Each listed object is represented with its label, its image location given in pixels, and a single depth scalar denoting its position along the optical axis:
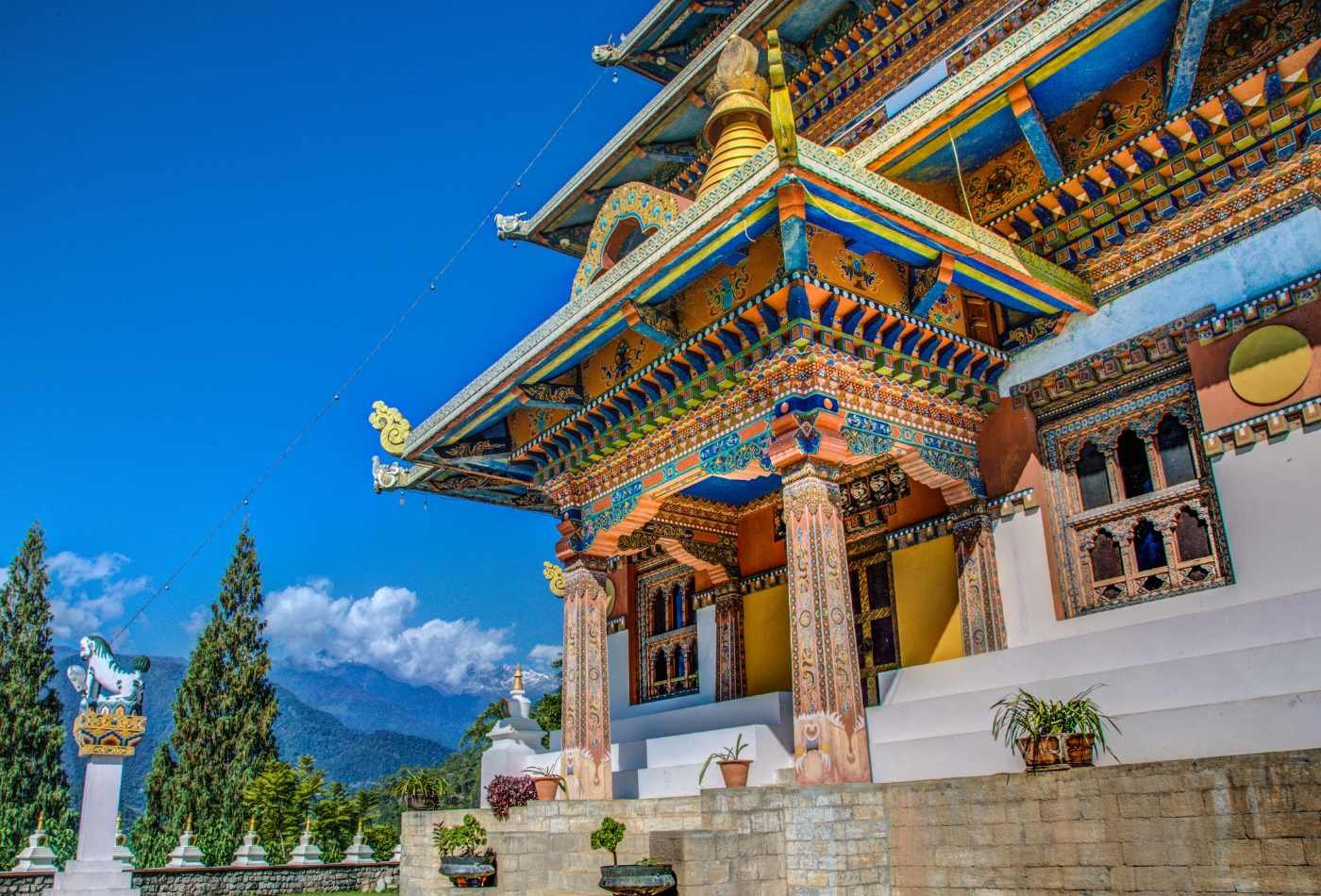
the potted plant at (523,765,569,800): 10.28
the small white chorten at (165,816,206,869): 19.02
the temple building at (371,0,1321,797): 7.60
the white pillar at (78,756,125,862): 16.52
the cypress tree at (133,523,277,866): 27.57
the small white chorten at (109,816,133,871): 16.93
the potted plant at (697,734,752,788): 8.59
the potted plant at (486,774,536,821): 10.39
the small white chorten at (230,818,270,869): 19.58
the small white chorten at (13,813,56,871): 17.66
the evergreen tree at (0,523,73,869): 26.61
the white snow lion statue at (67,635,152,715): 17.38
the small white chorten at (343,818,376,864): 21.23
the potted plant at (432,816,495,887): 9.78
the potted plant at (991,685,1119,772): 6.40
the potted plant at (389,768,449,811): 12.55
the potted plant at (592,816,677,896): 6.82
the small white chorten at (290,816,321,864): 20.42
